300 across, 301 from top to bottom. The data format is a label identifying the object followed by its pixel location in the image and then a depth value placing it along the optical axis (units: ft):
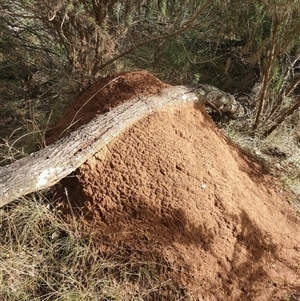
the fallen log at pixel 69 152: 7.45
